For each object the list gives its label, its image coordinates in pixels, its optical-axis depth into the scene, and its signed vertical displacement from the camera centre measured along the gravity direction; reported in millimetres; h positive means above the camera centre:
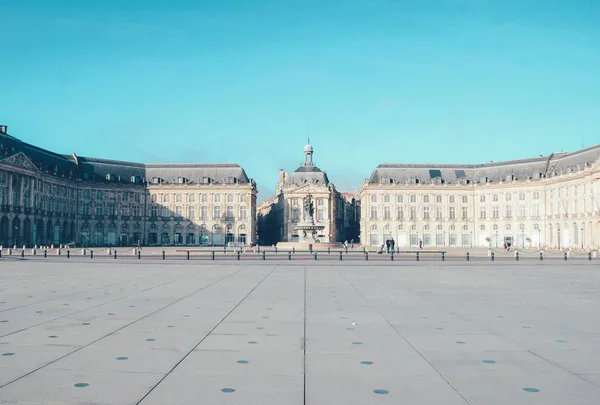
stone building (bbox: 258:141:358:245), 128875 +7476
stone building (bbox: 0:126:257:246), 112438 +7177
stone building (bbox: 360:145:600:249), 105938 +6254
